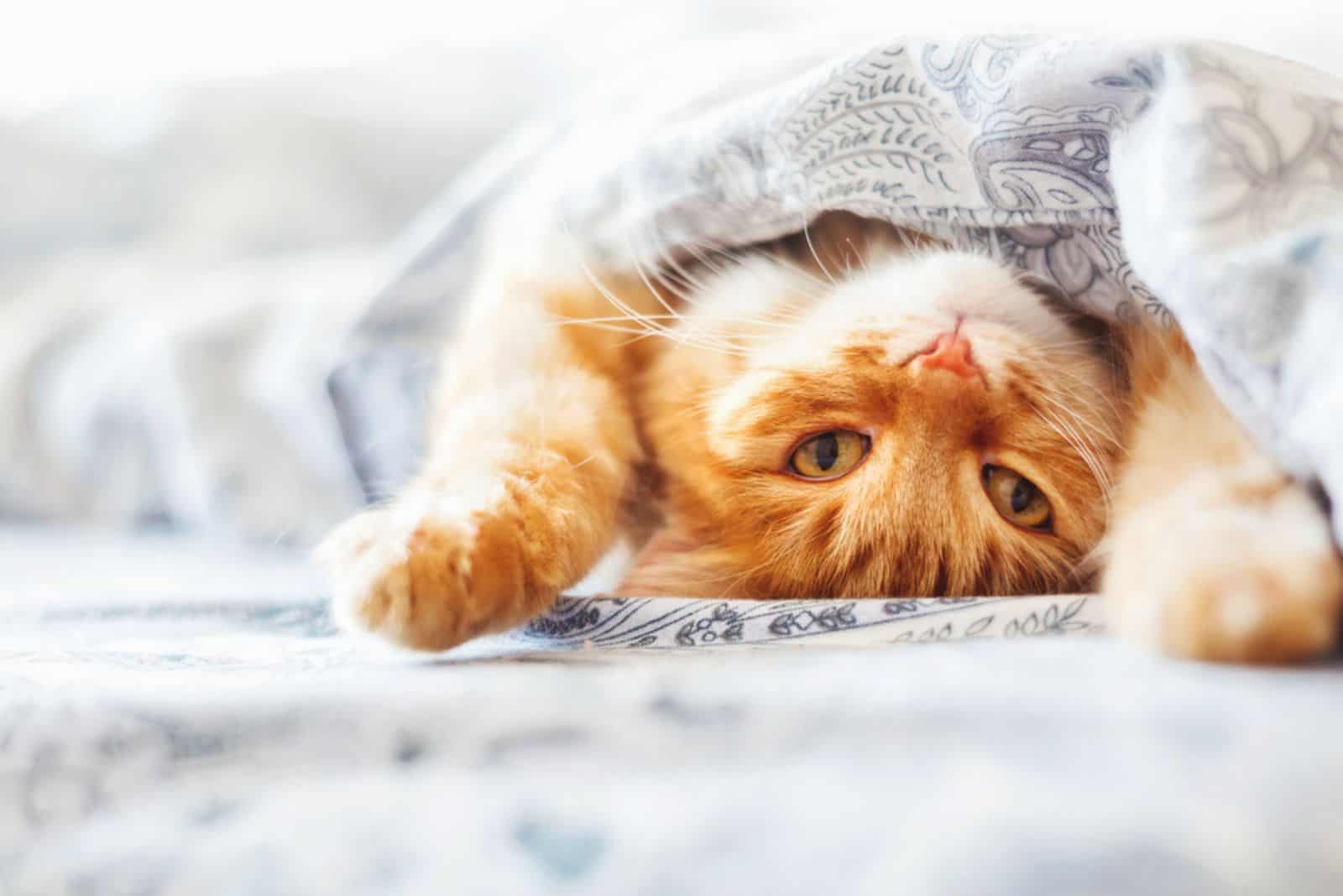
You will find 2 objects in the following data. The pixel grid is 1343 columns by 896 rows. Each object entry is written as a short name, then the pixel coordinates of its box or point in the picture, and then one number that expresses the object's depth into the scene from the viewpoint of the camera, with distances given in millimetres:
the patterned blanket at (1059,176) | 306
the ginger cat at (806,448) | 341
